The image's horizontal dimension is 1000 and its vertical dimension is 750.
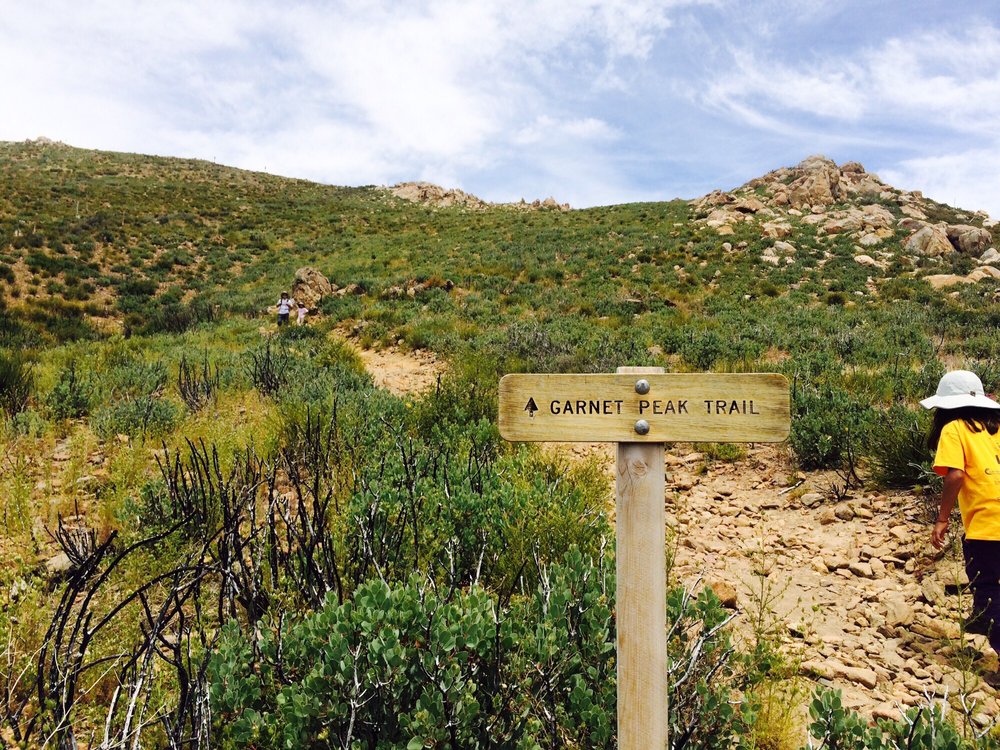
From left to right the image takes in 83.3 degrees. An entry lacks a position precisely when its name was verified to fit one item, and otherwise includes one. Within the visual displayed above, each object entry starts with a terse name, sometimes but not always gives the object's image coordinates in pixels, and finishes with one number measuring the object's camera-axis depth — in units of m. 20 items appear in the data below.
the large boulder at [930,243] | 21.34
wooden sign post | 1.94
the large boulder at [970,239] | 21.57
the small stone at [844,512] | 4.75
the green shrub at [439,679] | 2.00
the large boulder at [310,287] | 16.95
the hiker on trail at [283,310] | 14.65
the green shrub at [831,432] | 5.46
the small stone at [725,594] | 3.70
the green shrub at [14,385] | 6.14
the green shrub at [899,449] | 4.87
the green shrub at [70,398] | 6.15
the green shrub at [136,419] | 5.58
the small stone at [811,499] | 5.05
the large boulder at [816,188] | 31.94
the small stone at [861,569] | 4.08
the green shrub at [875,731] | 1.95
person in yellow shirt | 3.25
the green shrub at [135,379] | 6.98
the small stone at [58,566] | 3.45
